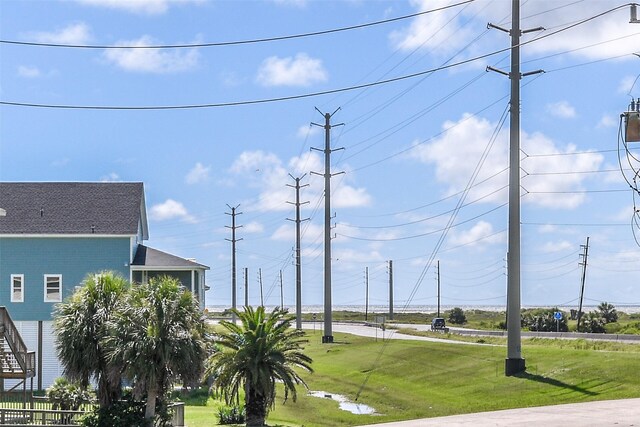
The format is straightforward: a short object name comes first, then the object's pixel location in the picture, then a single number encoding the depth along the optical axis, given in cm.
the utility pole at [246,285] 15931
